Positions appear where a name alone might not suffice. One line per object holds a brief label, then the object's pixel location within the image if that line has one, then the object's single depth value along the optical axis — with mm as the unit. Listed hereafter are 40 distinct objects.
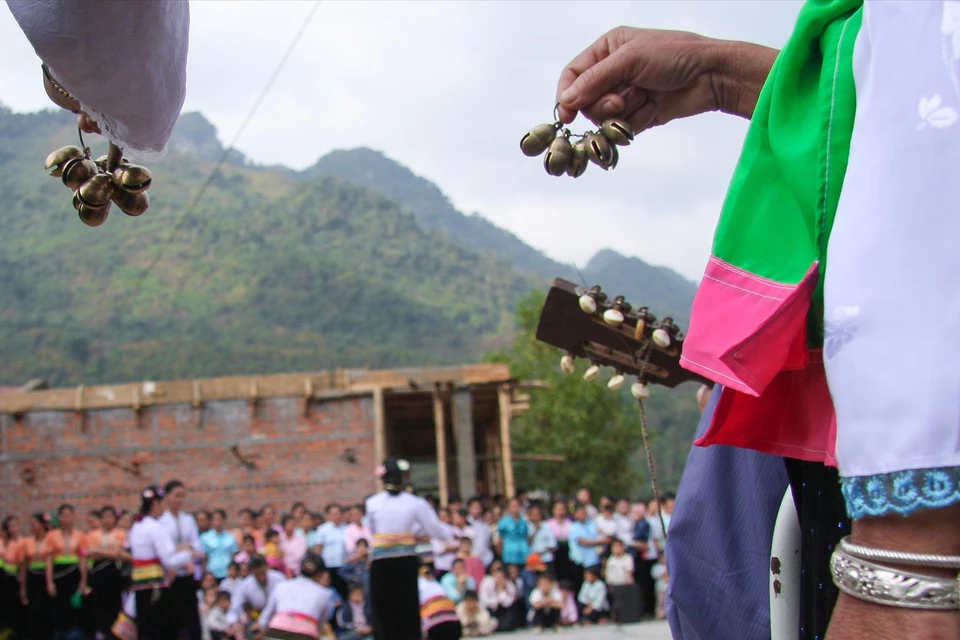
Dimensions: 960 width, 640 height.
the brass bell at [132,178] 1693
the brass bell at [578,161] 1737
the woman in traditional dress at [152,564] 9852
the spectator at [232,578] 12273
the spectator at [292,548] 12383
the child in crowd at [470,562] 12727
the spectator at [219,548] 12531
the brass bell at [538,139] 1753
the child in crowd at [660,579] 12758
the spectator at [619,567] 12453
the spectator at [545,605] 12219
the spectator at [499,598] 12469
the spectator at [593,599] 12578
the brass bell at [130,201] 1690
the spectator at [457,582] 12320
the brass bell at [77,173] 1718
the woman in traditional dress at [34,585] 12258
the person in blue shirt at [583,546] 12969
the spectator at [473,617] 12109
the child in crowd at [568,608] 12391
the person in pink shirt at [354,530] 12508
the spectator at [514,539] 12992
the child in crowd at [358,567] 11672
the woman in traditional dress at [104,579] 12070
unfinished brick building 19188
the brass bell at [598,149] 1705
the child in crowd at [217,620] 11961
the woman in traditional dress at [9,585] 12281
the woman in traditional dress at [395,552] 8203
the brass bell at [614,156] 1728
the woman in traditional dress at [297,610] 7969
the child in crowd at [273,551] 12250
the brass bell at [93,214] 1662
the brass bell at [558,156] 1758
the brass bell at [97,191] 1677
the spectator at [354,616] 11156
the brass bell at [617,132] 1683
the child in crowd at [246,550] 12516
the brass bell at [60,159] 1740
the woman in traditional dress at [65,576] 12180
